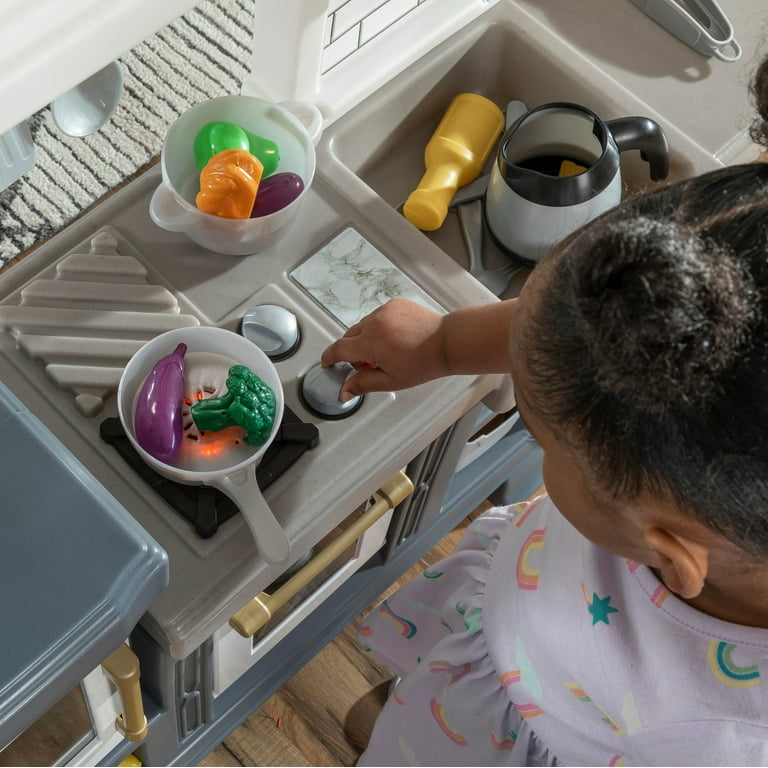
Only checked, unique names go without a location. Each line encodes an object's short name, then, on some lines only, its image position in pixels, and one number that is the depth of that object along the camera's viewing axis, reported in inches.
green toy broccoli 29.2
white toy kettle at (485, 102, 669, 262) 36.0
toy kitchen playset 20.6
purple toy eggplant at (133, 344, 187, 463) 29.1
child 17.4
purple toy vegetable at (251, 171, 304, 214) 32.9
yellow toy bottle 38.8
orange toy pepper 31.8
